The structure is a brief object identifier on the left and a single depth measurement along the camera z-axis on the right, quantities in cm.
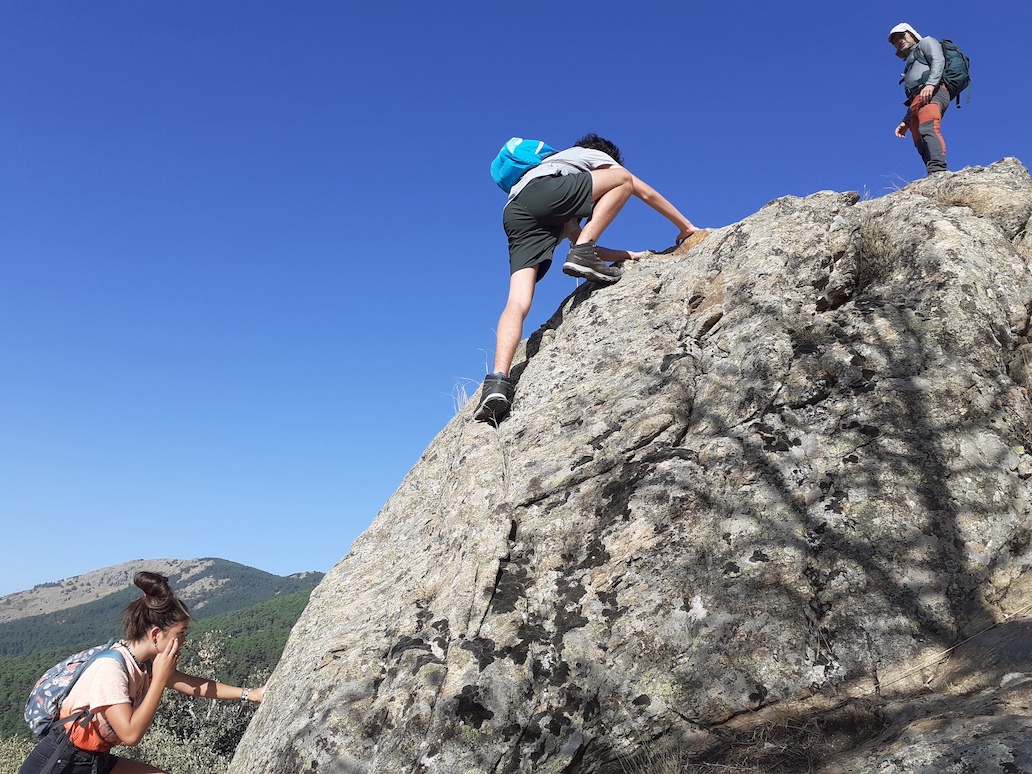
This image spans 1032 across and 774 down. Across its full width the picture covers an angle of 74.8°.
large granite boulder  328
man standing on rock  808
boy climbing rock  621
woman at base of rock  369
